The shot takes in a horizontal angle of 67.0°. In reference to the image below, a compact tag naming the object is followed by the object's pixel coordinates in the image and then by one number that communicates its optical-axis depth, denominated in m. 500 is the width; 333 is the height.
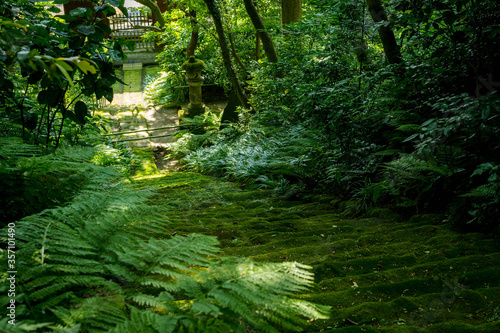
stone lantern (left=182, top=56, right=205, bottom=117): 12.16
